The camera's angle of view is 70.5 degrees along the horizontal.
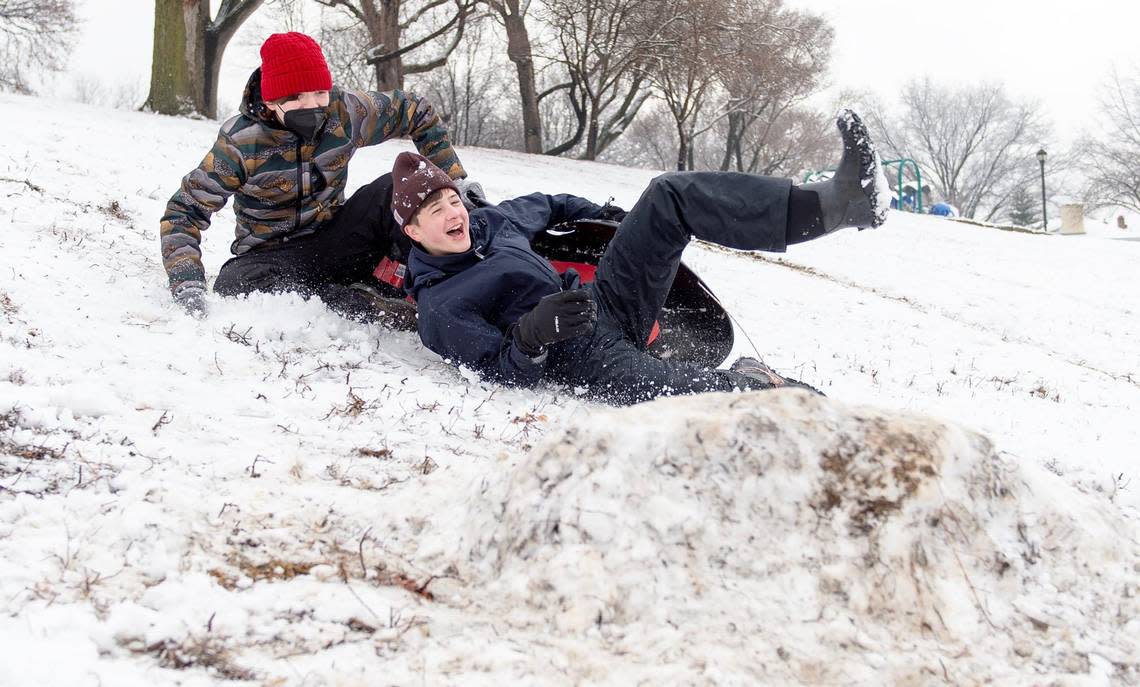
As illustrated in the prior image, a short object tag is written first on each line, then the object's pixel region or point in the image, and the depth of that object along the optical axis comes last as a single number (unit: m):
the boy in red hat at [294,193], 4.23
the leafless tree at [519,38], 21.41
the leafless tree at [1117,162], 42.53
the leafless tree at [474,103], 38.50
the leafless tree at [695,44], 19.02
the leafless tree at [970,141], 53.78
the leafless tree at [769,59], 19.75
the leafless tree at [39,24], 26.72
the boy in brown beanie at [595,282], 3.23
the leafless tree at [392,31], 20.14
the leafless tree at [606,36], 19.20
